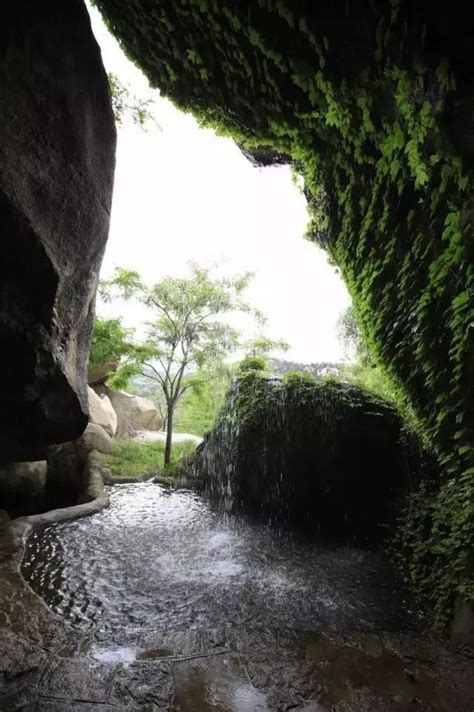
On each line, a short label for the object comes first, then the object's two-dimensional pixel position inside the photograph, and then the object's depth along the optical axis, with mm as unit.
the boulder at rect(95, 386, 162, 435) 18516
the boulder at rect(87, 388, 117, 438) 14192
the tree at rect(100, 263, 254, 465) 12547
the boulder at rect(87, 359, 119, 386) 17609
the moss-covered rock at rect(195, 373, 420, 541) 7473
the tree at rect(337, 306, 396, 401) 12784
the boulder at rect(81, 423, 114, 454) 11289
